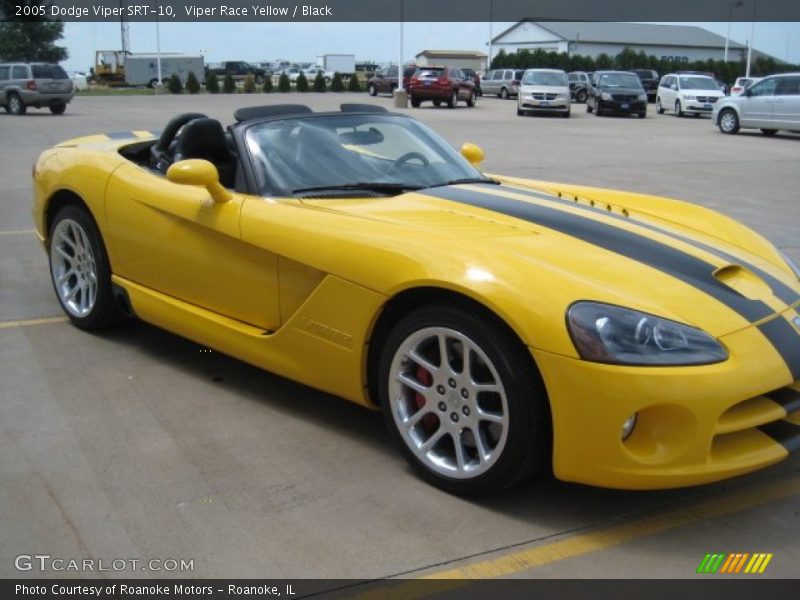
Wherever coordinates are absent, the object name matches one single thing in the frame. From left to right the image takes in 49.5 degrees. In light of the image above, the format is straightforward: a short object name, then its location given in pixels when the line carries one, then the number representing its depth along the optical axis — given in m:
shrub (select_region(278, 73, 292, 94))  53.97
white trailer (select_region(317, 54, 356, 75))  79.50
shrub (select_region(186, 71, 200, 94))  50.49
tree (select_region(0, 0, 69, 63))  58.62
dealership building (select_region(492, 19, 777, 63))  86.25
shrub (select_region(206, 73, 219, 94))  51.92
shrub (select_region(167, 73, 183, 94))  51.22
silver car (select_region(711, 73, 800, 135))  20.81
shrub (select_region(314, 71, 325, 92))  55.00
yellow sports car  2.83
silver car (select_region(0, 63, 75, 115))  27.22
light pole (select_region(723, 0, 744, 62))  51.59
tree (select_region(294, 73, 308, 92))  53.81
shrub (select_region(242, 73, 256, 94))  52.94
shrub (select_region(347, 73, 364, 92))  56.72
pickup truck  71.11
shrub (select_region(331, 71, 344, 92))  56.78
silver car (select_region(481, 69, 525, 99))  45.88
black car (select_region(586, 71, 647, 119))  30.33
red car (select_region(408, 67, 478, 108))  33.88
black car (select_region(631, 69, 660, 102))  46.22
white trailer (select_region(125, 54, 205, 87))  63.53
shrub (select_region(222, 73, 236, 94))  52.54
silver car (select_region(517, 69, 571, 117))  29.80
